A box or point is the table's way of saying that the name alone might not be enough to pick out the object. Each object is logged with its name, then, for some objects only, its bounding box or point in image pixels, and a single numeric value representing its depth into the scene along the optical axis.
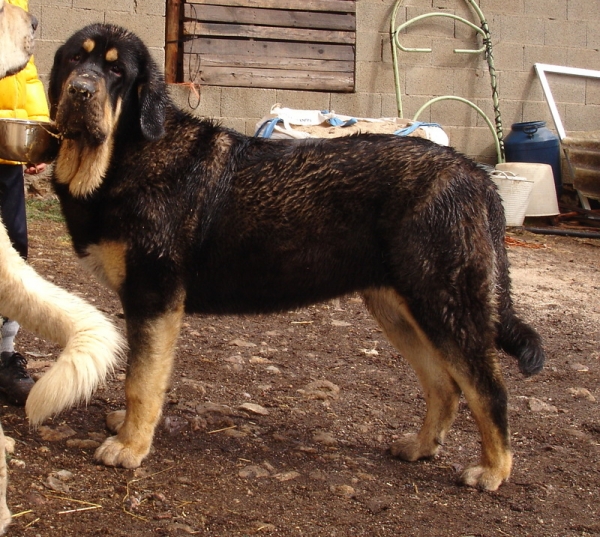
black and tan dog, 3.32
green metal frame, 9.32
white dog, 2.43
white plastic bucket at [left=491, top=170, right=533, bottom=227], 8.97
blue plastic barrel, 9.89
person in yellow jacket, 3.70
